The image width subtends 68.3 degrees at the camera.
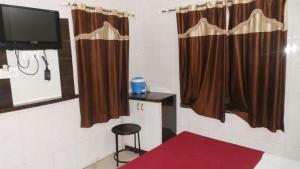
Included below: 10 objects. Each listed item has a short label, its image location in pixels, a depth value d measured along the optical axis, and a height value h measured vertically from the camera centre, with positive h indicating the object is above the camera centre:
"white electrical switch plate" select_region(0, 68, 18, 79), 1.99 -0.09
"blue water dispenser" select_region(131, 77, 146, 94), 3.13 -0.36
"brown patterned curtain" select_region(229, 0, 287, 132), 2.15 -0.03
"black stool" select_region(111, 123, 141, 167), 2.65 -0.85
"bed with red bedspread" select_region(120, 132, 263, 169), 1.71 -0.82
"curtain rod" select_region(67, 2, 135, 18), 2.41 +0.62
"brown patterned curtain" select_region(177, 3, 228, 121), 2.47 +0.01
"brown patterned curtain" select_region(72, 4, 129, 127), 2.54 -0.01
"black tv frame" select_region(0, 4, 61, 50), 1.93 +0.18
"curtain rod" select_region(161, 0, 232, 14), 2.56 +0.63
